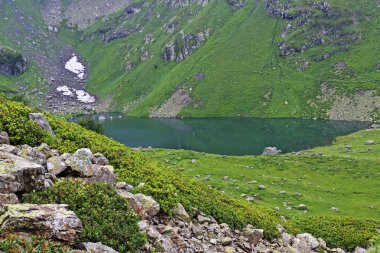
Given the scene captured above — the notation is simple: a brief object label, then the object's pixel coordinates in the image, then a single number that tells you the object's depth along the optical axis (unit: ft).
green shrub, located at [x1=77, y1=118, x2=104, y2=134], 262.88
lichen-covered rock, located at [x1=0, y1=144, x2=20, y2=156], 56.03
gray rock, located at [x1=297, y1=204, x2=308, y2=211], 166.40
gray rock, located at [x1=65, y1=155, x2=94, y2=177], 58.44
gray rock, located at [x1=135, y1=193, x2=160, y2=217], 58.13
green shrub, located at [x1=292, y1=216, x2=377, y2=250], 101.86
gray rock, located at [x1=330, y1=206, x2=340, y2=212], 167.10
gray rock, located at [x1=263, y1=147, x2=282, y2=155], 332.88
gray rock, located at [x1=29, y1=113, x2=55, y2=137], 71.41
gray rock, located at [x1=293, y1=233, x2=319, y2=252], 83.05
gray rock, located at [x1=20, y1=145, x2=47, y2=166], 56.80
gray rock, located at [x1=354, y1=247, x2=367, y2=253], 97.03
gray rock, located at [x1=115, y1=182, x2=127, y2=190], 61.25
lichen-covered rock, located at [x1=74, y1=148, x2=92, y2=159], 64.53
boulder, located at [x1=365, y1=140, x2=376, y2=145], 319.88
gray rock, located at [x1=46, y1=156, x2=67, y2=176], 56.95
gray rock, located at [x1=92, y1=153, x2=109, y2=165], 68.15
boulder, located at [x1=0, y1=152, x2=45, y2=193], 45.62
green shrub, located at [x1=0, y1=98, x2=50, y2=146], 63.93
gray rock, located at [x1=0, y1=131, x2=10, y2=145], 60.33
